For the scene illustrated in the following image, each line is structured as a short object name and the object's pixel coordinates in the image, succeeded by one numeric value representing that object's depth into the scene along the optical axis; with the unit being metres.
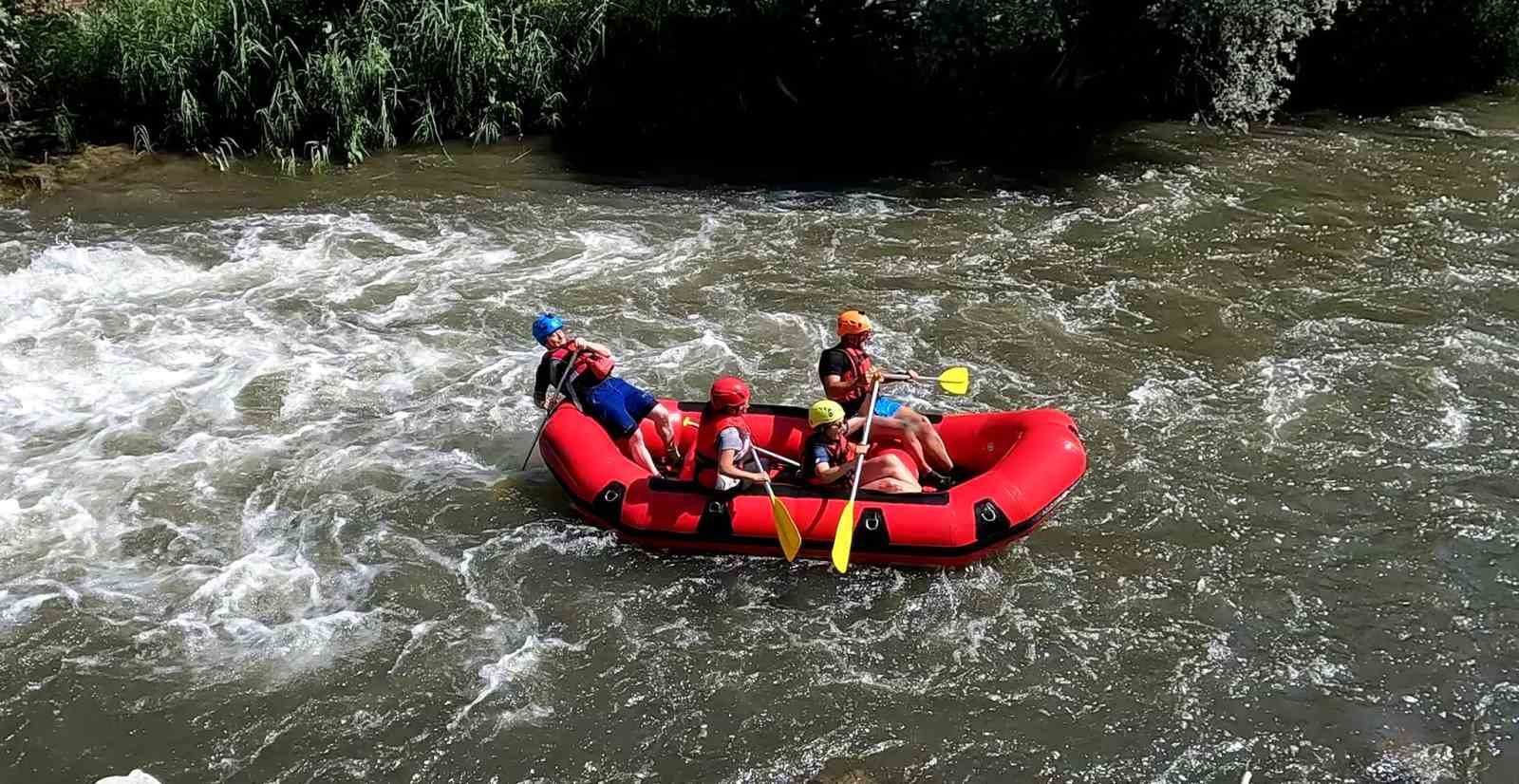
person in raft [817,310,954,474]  6.25
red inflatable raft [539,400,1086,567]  5.58
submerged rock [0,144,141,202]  10.59
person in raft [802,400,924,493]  5.80
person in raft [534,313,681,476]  6.30
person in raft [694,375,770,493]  5.74
